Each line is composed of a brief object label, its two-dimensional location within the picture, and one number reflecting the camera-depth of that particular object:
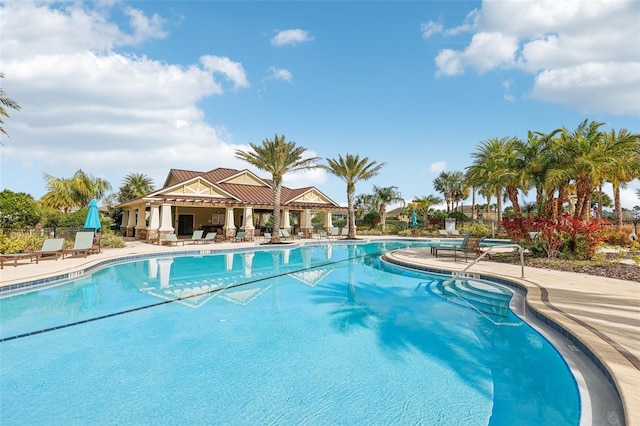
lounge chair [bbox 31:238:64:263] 13.98
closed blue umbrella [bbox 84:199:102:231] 17.91
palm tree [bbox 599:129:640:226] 13.37
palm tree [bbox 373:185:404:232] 42.53
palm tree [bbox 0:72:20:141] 15.43
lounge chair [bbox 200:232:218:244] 24.58
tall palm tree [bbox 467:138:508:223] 16.15
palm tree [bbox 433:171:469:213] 46.62
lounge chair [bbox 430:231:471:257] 25.77
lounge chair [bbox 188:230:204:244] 24.23
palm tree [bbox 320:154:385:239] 28.67
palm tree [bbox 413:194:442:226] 43.12
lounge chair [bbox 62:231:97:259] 15.37
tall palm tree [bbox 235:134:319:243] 24.47
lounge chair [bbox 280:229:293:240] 27.24
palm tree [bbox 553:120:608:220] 13.17
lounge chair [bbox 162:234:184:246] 21.97
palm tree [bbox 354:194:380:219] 44.12
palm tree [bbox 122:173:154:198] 43.44
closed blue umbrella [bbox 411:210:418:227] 37.78
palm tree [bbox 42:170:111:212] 37.03
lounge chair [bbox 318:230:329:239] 32.35
